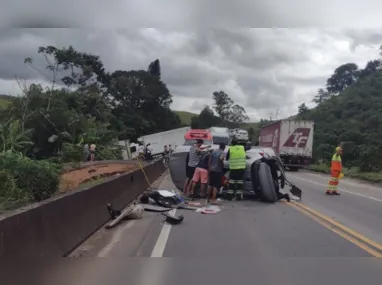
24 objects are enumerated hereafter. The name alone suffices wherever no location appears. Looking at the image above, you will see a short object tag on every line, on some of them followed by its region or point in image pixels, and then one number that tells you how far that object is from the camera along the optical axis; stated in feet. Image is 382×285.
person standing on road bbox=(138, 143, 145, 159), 117.29
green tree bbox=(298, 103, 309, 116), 329.52
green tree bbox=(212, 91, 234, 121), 401.29
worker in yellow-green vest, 45.88
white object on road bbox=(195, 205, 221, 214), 38.63
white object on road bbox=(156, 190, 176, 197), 42.50
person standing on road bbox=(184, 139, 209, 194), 47.88
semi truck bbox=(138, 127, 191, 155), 174.19
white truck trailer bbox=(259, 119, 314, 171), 126.21
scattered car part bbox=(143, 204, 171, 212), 39.34
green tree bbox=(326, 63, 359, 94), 373.20
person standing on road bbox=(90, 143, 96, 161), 111.69
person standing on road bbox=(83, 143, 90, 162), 112.57
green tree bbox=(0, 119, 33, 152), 81.87
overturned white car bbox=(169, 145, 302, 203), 45.68
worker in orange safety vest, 56.95
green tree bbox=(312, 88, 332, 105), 348.20
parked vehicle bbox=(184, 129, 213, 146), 99.98
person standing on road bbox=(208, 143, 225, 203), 45.62
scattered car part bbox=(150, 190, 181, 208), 41.86
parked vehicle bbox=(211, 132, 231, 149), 110.83
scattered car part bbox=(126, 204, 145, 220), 35.24
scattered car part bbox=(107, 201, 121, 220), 34.88
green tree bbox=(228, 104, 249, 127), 402.27
